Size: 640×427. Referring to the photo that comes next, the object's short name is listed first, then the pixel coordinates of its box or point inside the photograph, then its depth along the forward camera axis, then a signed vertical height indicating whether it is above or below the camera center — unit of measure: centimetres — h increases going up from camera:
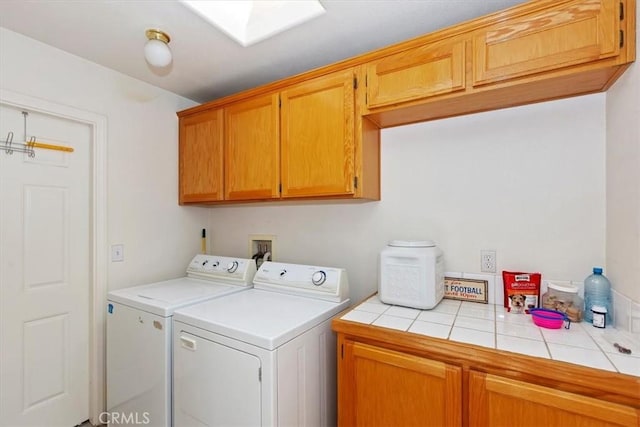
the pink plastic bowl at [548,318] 121 -43
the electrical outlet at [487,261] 160 -25
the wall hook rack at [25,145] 164 +40
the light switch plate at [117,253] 204 -27
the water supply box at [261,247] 238 -27
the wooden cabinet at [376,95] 116 +60
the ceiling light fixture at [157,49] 155 +87
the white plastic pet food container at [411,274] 146 -31
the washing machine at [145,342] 155 -72
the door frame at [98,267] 195 -35
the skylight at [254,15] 146 +104
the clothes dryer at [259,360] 121 -66
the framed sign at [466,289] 160 -42
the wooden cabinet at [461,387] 89 -61
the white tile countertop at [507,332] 97 -47
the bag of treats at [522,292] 143 -38
